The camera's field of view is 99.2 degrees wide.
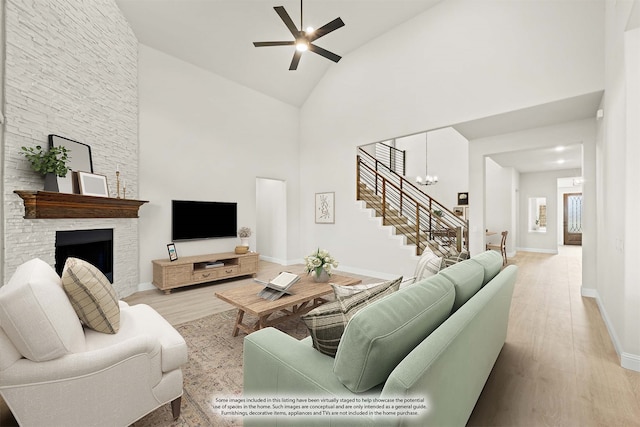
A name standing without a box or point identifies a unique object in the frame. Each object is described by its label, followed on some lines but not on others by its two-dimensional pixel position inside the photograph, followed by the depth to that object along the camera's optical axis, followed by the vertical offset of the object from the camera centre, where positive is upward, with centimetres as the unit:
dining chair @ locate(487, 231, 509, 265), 678 -82
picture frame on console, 455 -63
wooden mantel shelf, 270 +10
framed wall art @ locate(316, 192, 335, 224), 622 +16
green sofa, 88 -60
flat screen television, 489 -9
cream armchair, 124 -76
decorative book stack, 263 -71
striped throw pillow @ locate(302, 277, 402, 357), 120 -48
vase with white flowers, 314 -58
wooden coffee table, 240 -80
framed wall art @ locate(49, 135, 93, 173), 301 +76
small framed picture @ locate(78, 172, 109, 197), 324 +37
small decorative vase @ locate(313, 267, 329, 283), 319 -71
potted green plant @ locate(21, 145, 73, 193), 272 +51
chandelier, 870 +169
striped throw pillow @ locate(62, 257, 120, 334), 156 -49
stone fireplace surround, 263 +133
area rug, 166 -123
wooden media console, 425 -93
